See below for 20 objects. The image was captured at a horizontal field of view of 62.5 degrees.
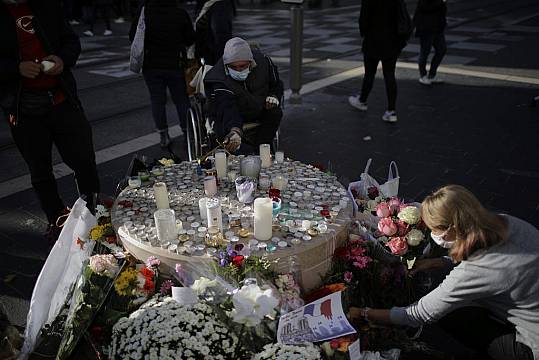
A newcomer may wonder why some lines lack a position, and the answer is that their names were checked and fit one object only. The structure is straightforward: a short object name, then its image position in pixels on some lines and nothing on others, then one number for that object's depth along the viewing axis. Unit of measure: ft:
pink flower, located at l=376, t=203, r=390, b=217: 8.56
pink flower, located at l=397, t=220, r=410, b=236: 8.30
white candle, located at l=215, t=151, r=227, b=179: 9.57
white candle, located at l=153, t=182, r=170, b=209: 8.28
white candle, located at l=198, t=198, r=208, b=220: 8.01
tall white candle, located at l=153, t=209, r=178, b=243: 7.31
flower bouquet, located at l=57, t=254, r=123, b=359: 6.66
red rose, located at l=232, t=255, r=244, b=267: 6.85
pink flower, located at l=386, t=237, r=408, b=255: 8.00
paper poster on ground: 6.23
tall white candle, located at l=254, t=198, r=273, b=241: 7.23
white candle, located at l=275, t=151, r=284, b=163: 10.48
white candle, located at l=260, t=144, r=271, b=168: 10.21
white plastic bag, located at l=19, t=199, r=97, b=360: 7.25
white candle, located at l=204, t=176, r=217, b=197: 8.77
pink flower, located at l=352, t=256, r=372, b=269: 7.57
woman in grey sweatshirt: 6.20
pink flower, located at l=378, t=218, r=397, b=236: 8.19
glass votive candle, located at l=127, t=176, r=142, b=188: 9.42
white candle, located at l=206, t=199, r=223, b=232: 7.52
